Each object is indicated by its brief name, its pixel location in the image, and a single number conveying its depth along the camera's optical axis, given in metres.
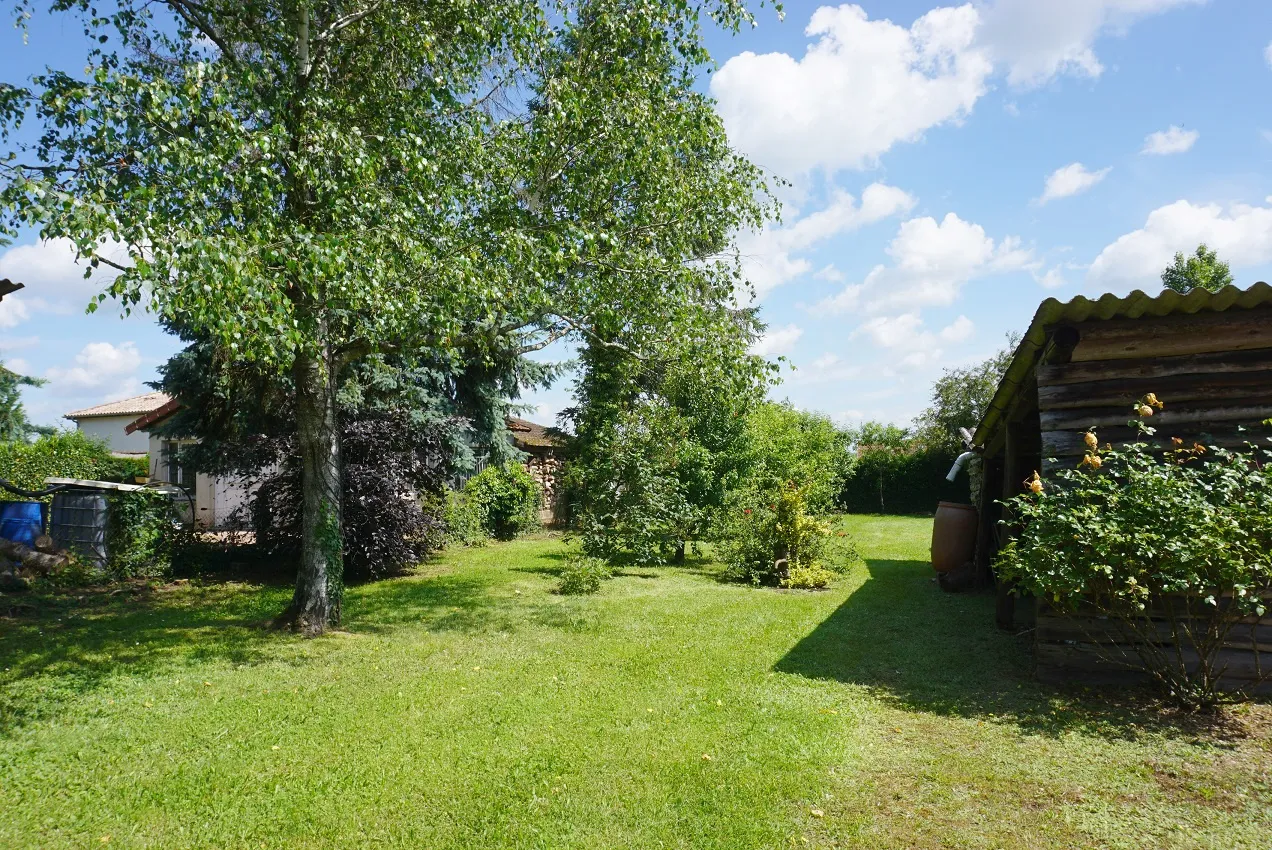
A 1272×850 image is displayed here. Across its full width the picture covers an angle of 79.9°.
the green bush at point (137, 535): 11.22
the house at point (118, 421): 33.26
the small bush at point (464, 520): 15.94
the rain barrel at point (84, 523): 11.26
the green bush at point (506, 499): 17.56
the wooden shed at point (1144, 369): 5.86
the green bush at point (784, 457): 13.52
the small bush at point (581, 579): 10.81
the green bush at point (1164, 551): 4.85
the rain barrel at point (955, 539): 11.44
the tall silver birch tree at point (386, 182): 5.65
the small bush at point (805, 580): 11.47
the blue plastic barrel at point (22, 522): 11.71
